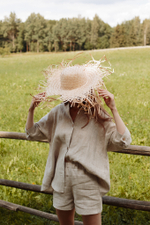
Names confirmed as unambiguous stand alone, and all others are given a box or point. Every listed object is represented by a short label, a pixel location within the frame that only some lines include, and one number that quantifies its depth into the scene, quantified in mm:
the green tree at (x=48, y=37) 64387
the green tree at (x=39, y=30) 69750
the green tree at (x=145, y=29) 60156
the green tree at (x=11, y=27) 76800
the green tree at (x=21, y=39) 72581
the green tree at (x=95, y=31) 65350
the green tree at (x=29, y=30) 72775
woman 1807
